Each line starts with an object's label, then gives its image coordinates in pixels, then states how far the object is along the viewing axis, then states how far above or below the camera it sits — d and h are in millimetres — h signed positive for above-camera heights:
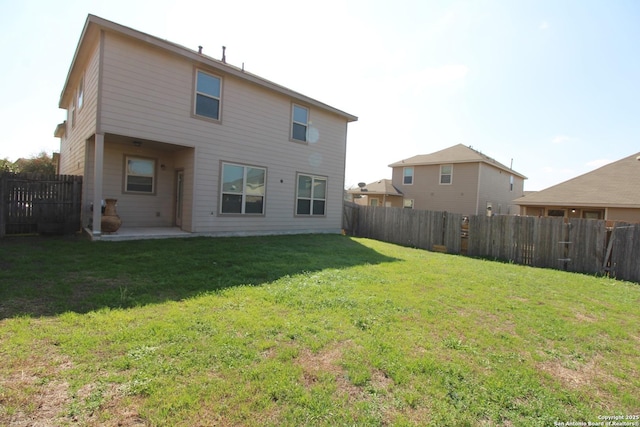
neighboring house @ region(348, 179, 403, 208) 23922 +1081
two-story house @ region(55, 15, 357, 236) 8211 +1883
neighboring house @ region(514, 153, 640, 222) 14398 +1030
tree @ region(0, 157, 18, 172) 22444 +1841
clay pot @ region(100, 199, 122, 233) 8273 -653
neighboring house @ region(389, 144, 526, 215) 20969 +2133
